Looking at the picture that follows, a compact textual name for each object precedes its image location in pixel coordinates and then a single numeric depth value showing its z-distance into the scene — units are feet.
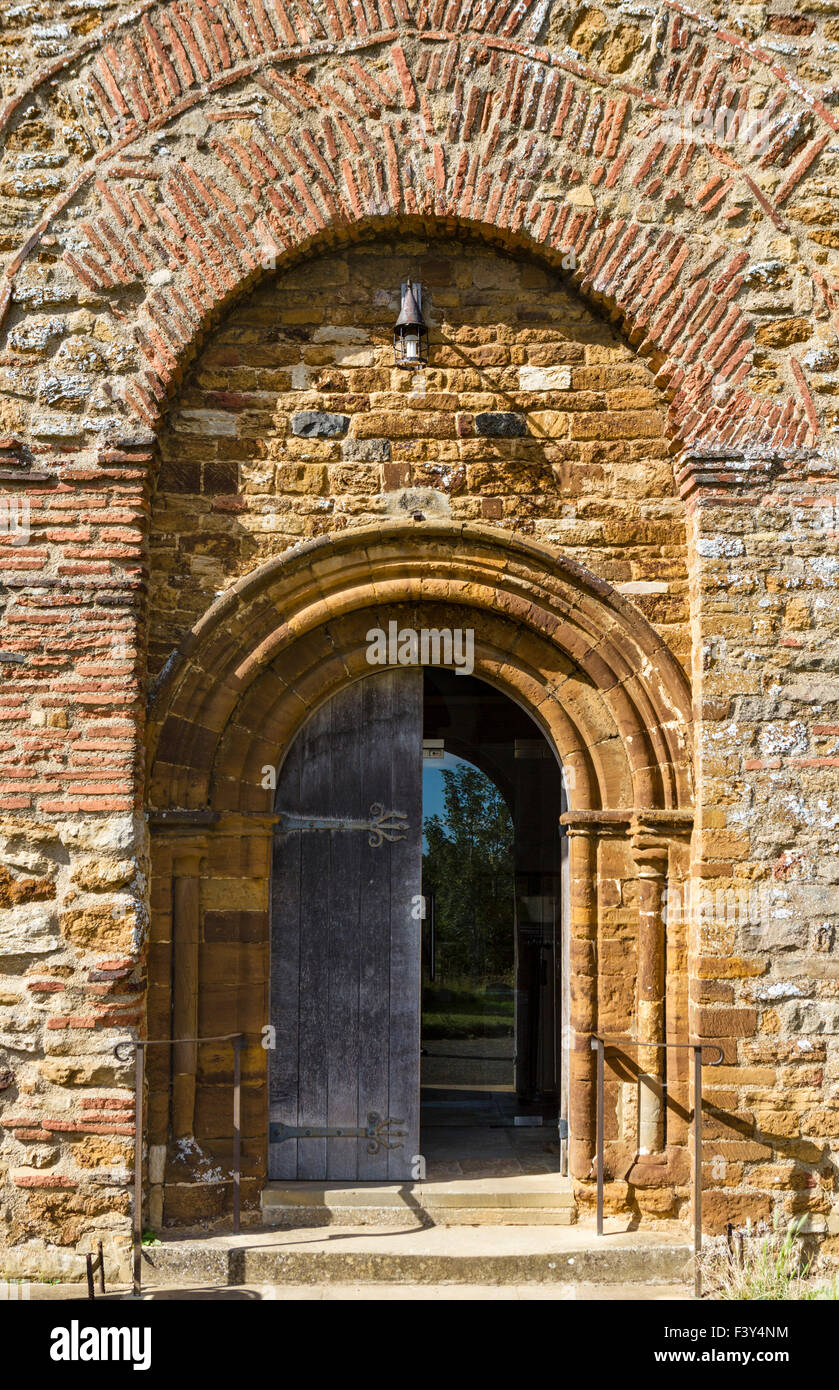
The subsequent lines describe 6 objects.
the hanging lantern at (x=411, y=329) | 16.01
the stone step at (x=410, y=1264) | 14.94
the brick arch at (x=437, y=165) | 15.89
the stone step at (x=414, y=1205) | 16.10
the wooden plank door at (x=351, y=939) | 16.83
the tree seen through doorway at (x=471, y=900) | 39.42
